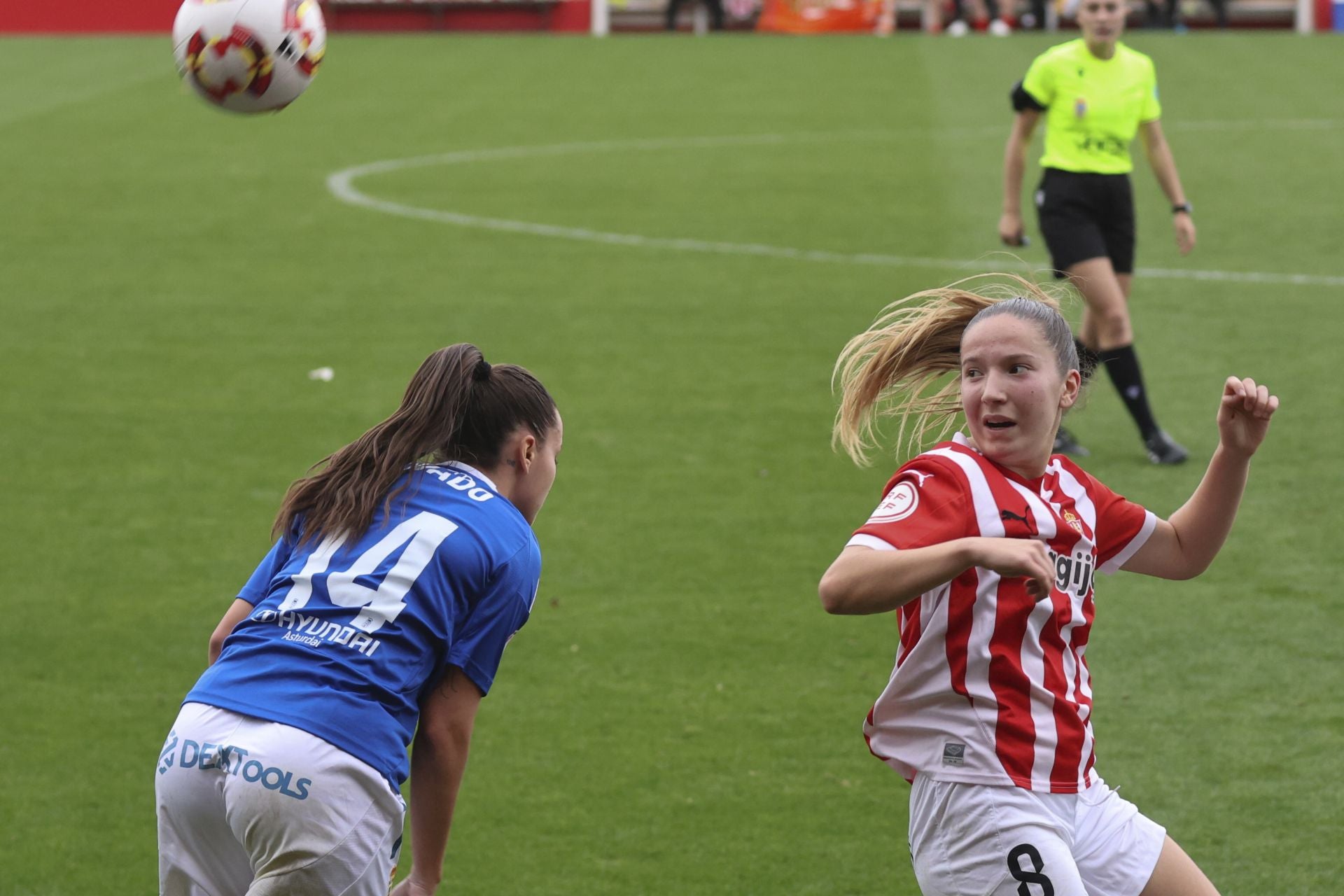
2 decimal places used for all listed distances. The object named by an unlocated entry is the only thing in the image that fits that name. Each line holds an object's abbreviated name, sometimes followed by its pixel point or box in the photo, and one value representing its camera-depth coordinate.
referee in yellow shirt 17.28
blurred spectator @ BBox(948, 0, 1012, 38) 59.91
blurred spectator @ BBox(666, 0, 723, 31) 63.50
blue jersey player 6.50
